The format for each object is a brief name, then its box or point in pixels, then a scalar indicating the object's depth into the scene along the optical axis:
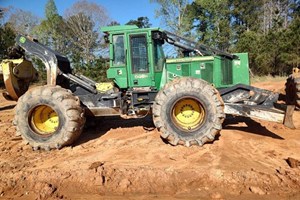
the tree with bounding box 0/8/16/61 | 16.85
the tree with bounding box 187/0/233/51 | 25.29
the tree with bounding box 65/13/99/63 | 22.46
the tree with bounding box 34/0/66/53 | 24.86
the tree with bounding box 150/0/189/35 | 23.10
